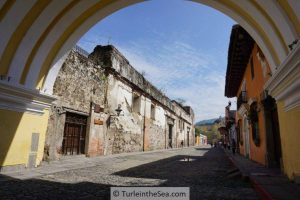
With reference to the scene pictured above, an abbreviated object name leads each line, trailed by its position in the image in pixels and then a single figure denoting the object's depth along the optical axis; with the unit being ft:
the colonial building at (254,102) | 26.96
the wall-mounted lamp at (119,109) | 44.40
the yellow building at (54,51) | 14.25
